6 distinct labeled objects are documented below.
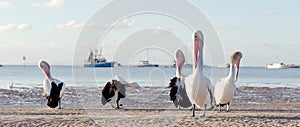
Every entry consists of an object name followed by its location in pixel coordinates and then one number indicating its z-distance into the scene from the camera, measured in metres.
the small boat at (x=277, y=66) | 157.85
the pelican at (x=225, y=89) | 15.17
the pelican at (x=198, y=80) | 12.12
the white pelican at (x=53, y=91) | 17.08
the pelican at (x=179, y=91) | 15.24
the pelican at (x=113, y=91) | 16.77
